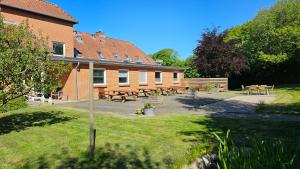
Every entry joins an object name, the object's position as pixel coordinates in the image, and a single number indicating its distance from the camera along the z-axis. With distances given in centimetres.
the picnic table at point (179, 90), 2119
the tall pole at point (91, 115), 465
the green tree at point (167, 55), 5460
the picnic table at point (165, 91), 1983
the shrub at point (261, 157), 228
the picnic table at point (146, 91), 1883
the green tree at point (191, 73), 3391
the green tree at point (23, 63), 619
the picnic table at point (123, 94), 1506
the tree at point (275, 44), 2569
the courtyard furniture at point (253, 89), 1919
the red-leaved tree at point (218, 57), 2549
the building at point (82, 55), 1557
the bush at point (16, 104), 1062
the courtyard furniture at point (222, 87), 2399
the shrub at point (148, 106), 957
